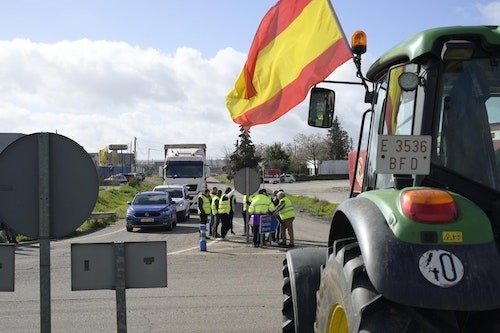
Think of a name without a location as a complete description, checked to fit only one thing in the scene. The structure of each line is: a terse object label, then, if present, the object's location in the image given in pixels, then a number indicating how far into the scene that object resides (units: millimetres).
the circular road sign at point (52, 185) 4363
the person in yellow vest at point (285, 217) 16250
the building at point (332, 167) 97000
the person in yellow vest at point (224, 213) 18984
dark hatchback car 21797
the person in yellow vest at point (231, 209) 19317
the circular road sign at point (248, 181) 17281
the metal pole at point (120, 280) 4484
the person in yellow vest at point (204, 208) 20844
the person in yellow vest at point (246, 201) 17391
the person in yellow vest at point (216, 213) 19406
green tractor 2541
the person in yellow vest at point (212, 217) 19547
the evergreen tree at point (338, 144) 106812
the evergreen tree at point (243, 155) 86250
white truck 31281
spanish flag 7355
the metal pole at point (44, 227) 4371
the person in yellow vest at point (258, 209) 16312
